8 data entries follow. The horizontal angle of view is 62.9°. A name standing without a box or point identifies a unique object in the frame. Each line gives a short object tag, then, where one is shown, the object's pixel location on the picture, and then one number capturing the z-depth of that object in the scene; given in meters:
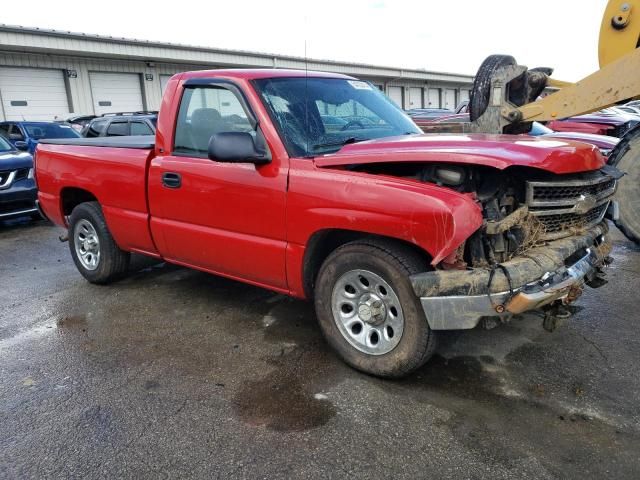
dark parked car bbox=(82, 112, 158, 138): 10.98
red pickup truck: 2.88
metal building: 18.94
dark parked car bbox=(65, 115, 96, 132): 17.45
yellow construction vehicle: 4.95
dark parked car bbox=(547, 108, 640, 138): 11.31
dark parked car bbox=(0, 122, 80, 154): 11.60
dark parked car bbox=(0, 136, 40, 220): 8.34
